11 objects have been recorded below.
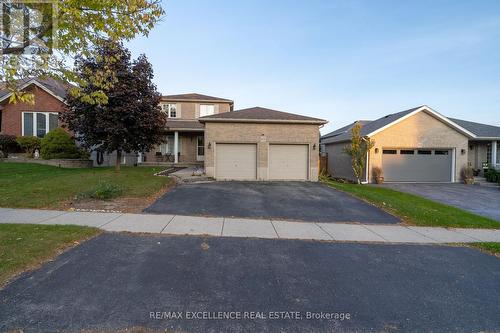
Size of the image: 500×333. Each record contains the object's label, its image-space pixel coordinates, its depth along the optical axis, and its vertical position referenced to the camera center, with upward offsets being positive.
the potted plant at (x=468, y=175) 17.48 -0.78
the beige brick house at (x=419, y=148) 17.44 +1.14
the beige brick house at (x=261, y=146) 15.23 +1.08
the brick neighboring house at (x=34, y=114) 18.55 +3.64
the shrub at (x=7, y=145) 17.23 +1.24
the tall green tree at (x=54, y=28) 4.73 +2.73
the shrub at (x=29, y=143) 17.56 +1.36
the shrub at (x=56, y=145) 17.03 +1.20
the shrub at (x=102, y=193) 8.66 -1.07
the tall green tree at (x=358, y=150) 16.44 +0.90
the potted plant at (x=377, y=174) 17.02 -0.71
